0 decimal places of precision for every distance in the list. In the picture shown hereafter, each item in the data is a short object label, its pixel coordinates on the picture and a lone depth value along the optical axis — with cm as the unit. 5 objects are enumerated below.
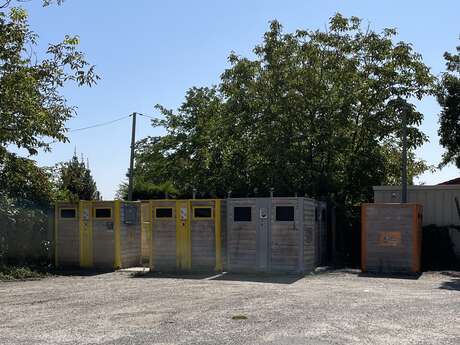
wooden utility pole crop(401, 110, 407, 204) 1791
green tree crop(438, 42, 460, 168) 2084
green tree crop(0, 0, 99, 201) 1488
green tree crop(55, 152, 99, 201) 1877
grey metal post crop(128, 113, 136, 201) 3191
